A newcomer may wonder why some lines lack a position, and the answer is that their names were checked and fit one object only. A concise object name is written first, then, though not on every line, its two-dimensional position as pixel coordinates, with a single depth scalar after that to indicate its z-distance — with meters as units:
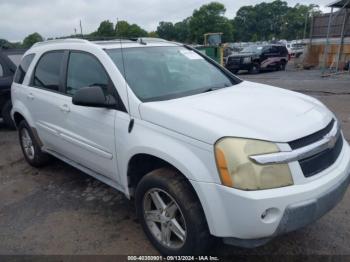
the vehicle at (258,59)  20.11
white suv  2.33
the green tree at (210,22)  80.09
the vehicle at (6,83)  7.31
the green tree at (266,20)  90.81
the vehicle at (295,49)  37.64
